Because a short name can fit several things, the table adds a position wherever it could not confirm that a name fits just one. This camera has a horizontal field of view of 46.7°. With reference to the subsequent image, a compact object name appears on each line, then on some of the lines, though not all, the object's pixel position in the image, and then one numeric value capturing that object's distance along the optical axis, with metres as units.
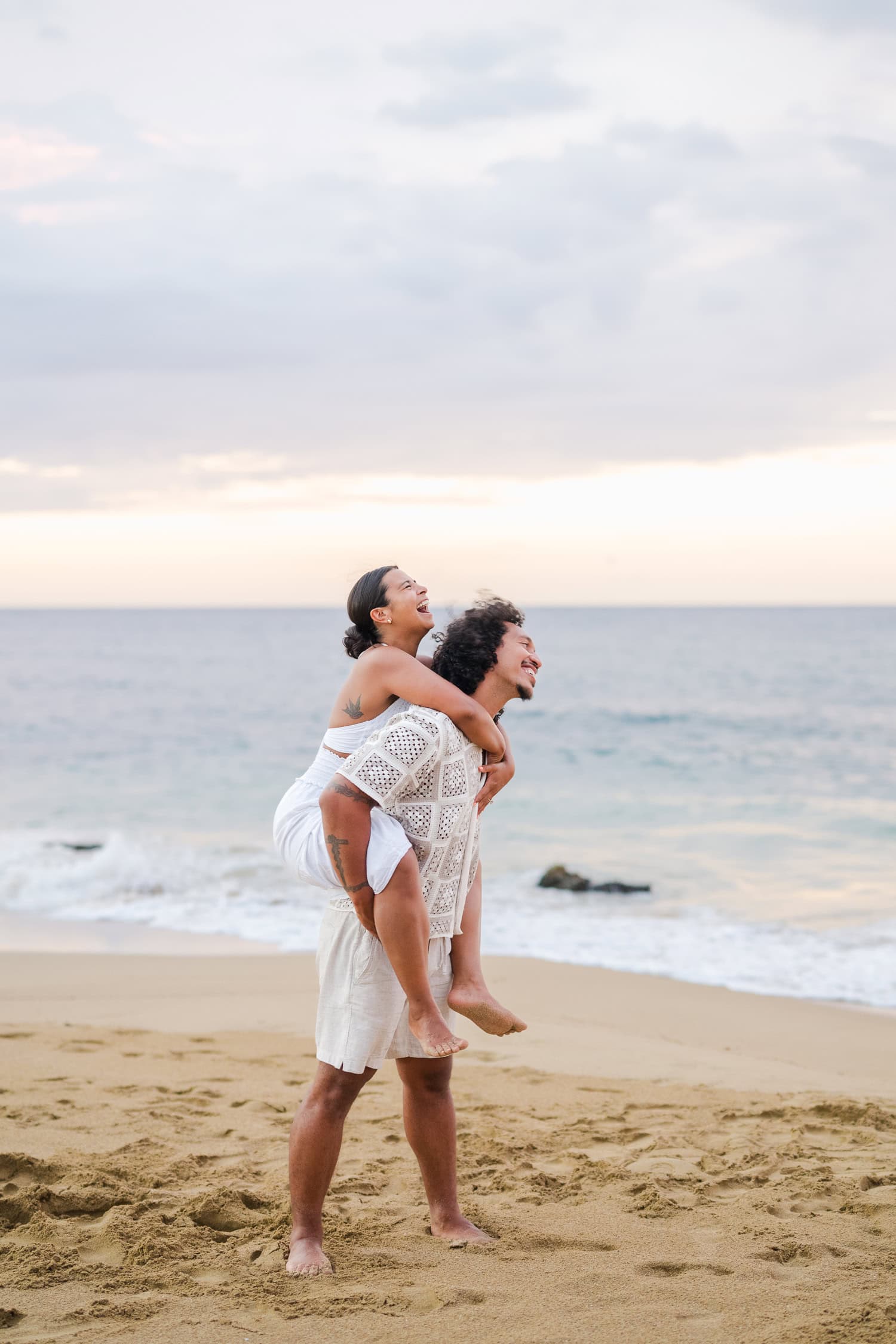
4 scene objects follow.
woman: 2.88
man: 2.90
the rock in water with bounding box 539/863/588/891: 11.16
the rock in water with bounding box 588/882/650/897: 11.16
